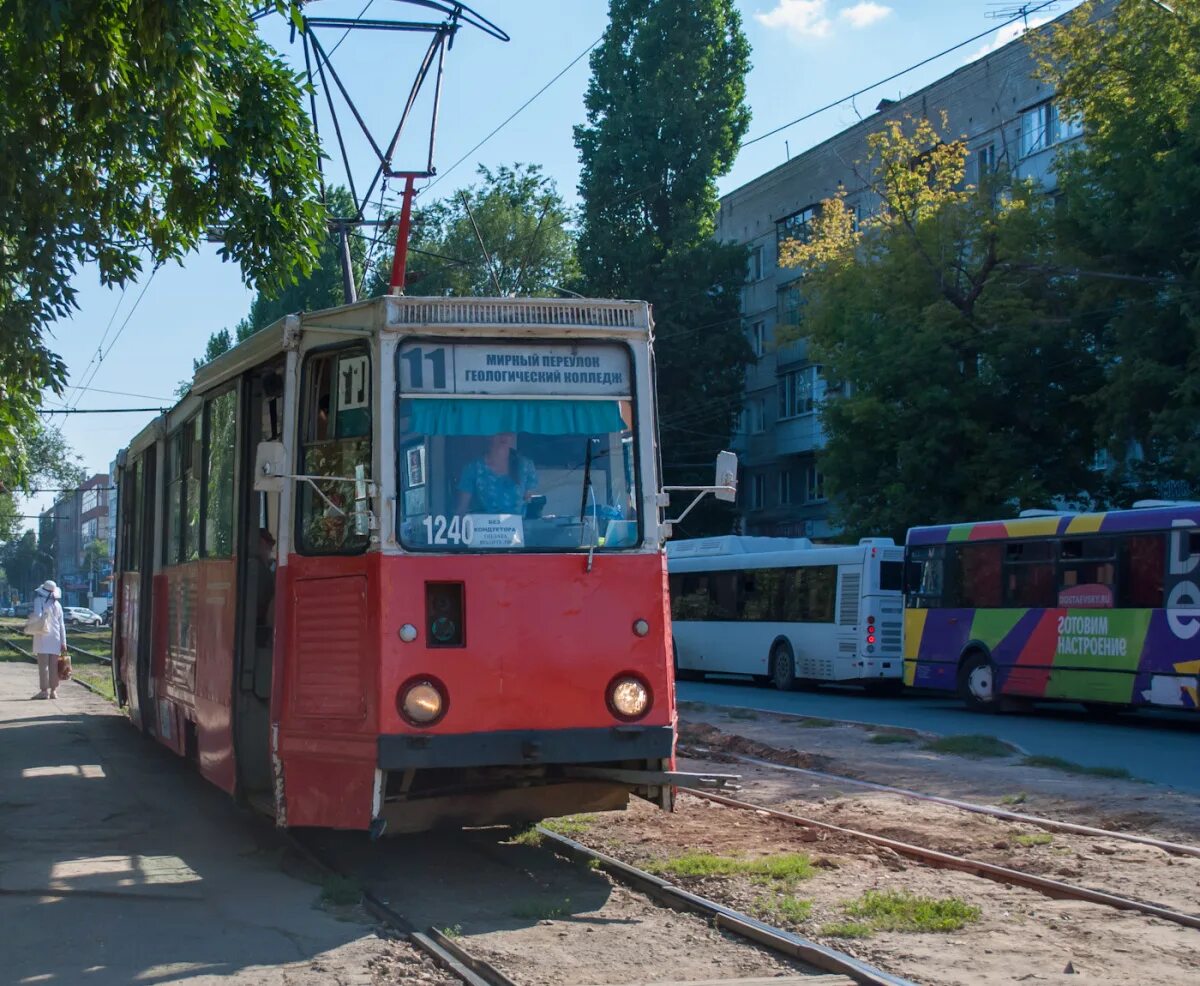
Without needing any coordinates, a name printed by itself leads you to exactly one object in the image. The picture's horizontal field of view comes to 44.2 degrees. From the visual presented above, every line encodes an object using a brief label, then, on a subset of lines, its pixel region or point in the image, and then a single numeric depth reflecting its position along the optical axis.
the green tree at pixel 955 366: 30.38
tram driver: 7.68
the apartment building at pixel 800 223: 39.59
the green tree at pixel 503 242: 50.78
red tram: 7.48
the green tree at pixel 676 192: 44.97
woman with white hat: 20.25
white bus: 26.42
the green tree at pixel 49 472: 79.06
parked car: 72.91
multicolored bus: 18.62
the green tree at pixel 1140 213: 25.62
